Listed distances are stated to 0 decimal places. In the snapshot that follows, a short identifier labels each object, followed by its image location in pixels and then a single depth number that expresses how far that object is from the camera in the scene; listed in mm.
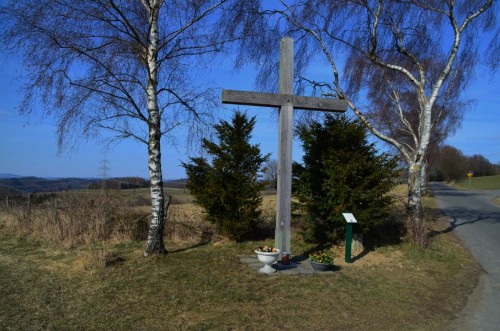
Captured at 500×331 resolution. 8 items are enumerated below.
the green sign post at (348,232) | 8751
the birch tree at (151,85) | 8328
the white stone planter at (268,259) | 7637
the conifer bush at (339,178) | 9923
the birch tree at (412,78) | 11219
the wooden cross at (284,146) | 8500
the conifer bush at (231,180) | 10688
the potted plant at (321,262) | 8016
